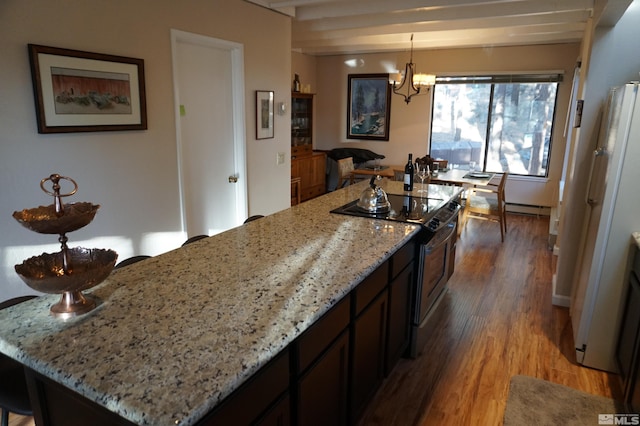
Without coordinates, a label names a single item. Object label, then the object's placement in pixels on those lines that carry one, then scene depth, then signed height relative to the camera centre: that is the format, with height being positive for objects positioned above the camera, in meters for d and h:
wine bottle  3.45 -0.42
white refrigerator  2.35 -0.56
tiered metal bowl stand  1.27 -0.47
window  6.51 +0.10
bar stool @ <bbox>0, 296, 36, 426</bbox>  1.51 -0.99
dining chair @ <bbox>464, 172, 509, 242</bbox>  5.29 -1.04
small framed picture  4.26 +0.09
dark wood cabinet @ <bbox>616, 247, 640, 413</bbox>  2.11 -1.13
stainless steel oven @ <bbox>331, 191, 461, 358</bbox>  2.64 -0.73
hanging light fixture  5.50 +0.60
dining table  5.26 -0.63
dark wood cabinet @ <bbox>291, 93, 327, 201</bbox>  6.92 -0.51
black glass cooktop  2.66 -0.56
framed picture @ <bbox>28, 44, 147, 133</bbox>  2.50 +0.18
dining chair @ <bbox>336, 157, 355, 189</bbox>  6.66 -0.72
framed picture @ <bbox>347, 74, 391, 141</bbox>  7.56 +0.35
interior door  3.54 -0.09
